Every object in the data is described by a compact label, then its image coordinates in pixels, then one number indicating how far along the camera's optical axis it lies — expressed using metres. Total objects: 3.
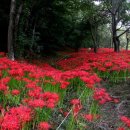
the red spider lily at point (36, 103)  2.18
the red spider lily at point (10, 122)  1.79
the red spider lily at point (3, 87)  2.71
